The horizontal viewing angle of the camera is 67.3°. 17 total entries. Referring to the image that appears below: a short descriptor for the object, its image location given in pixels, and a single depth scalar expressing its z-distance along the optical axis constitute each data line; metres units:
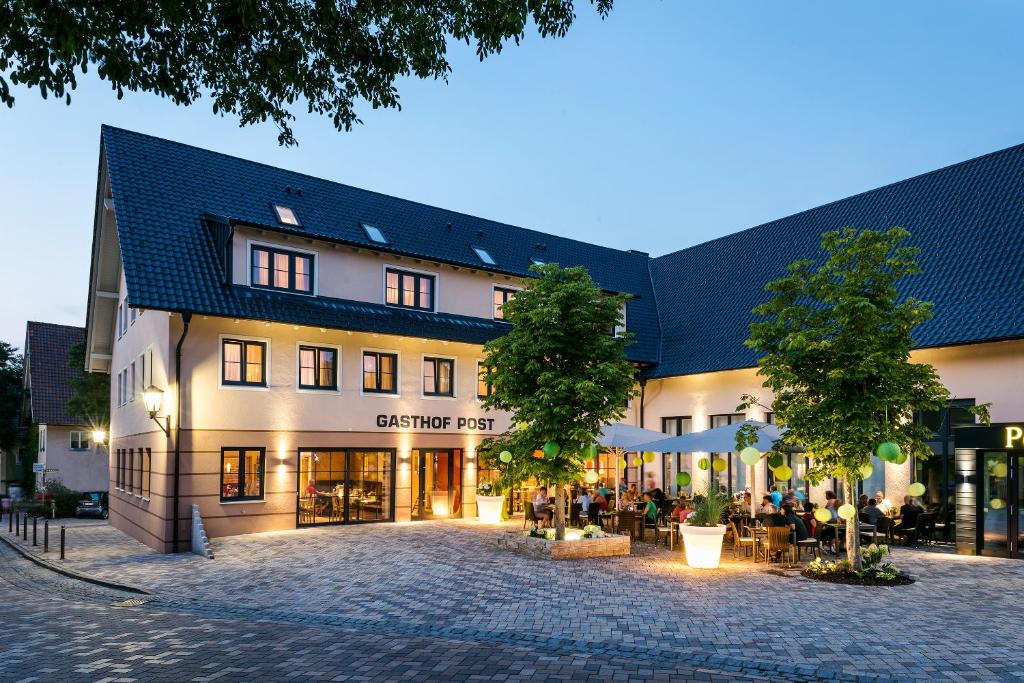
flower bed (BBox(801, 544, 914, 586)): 13.55
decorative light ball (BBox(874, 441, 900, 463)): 12.78
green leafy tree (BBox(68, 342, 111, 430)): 36.47
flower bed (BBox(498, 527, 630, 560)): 16.64
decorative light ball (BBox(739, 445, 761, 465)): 15.04
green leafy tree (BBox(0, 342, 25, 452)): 50.34
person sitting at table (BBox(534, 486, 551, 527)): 19.82
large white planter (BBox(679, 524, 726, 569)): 15.10
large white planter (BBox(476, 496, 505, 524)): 23.86
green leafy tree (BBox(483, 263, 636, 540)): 16.91
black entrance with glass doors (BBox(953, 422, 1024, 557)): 16.69
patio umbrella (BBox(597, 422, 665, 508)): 21.09
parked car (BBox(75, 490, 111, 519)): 33.22
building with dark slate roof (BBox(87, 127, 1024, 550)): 19.59
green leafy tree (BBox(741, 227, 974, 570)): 13.62
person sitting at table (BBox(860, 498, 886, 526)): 18.16
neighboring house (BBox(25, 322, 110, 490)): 40.56
